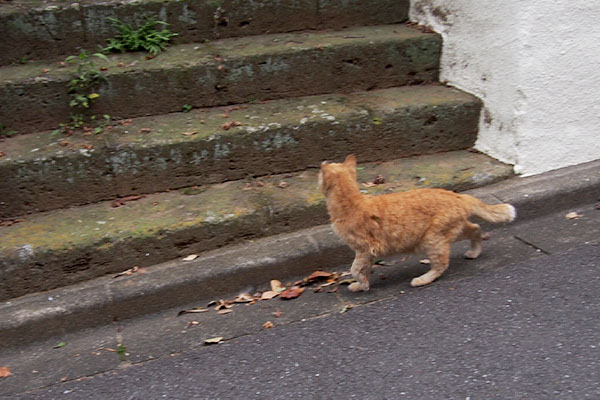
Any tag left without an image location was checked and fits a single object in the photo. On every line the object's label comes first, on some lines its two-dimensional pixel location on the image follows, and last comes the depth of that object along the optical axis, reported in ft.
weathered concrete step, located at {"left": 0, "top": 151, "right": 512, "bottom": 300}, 11.11
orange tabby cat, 10.47
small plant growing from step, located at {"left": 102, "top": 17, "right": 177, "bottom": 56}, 15.21
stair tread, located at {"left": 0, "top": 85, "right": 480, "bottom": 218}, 12.42
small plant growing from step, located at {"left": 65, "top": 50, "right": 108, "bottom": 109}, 13.48
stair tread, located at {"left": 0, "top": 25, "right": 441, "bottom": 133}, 13.67
